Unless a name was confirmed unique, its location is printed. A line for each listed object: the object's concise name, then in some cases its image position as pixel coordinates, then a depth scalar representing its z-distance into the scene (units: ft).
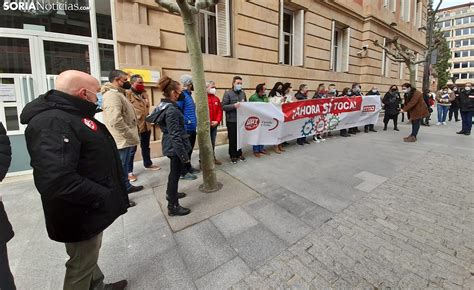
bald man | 4.95
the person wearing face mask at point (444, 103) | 38.55
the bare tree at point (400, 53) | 44.80
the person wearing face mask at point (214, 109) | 17.97
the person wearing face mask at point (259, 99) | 20.70
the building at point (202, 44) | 16.89
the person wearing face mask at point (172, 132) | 10.43
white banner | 19.53
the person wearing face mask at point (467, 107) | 29.76
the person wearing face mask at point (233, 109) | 18.57
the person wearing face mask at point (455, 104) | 38.47
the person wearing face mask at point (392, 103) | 31.65
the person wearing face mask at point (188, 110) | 15.67
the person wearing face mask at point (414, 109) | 26.23
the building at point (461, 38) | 224.12
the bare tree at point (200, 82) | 12.28
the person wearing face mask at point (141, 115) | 16.48
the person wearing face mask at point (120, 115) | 12.42
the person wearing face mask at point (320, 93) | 28.00
